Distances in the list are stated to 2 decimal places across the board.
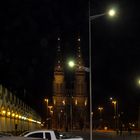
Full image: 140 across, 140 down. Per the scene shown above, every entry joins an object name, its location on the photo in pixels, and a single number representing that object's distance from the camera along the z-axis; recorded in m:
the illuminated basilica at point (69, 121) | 182.26
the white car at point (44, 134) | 24.31
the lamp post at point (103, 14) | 26.81
